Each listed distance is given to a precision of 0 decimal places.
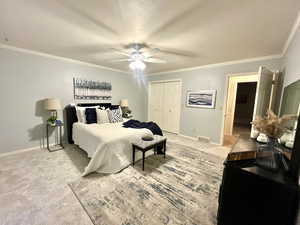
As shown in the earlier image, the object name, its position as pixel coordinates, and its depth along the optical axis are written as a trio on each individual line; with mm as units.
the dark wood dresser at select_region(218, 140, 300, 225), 956
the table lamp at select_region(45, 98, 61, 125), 3064
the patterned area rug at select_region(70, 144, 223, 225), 1491
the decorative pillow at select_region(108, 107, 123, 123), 3744
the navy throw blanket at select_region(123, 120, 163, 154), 3137
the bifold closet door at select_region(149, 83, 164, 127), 5270
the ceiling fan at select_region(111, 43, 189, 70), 2509
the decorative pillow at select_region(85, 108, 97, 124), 3482
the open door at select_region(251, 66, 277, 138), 2402
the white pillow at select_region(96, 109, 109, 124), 3572
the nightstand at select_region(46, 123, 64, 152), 3236
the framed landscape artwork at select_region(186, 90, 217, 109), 3841
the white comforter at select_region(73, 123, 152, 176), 2275
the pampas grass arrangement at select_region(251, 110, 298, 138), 1114
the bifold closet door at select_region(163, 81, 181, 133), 4735
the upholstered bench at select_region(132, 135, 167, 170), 2408
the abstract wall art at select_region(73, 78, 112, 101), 3792
